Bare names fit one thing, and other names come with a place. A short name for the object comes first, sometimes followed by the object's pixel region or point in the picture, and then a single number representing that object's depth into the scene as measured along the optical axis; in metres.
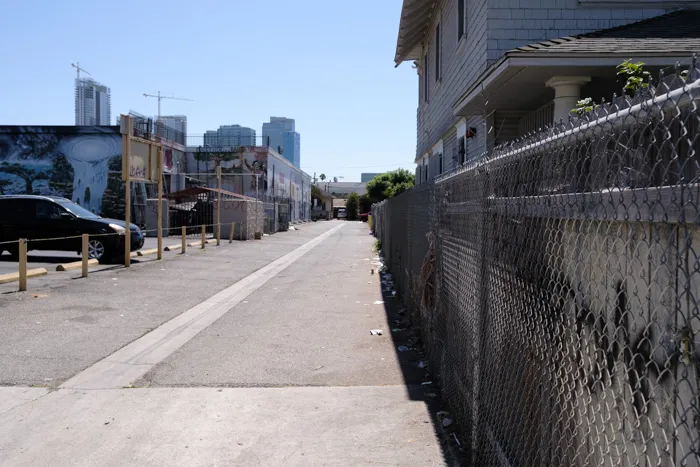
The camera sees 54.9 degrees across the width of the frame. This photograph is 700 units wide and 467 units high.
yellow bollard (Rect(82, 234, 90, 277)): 14.06
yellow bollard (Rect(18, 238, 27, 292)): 11.53
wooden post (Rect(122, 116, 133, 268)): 16.45
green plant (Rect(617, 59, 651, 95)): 5.78
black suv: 17.42
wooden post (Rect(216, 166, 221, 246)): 26.92
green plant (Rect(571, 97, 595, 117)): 5.22
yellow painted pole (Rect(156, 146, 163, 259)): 18.70
